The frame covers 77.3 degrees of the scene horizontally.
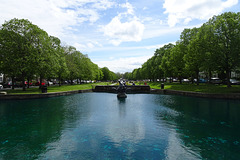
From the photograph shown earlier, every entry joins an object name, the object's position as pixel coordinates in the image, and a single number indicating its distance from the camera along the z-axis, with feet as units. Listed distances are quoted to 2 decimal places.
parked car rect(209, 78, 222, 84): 168.31
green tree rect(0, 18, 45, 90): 112.78
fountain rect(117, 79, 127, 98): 117.33
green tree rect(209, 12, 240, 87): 105.81
